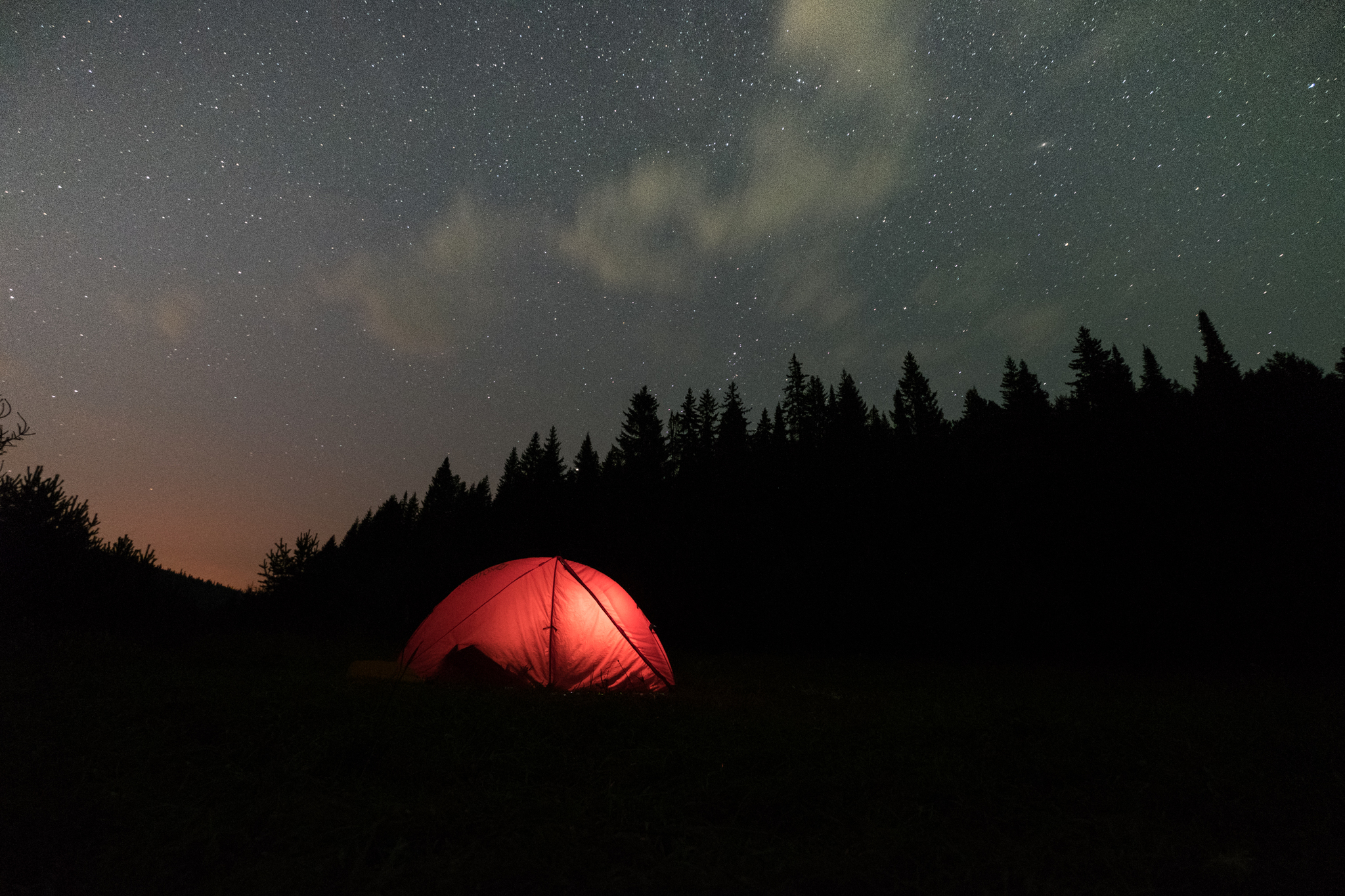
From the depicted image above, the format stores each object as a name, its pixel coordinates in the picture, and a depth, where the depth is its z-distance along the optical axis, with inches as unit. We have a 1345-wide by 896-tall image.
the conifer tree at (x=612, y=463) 1782.7
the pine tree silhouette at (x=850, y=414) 1433.7
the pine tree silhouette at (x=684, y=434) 1718.8
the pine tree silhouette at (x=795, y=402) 1765.5
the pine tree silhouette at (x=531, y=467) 1967.3
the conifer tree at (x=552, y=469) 1913.1
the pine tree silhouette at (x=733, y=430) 1588.3
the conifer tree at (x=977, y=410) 1668.8
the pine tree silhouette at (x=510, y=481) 2116.1
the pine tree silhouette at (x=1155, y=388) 1080.8
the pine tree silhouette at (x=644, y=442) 1688.0
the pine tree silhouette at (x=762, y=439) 1582.2
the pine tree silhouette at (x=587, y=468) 1883.0
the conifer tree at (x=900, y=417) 1600.6
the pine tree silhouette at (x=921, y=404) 1557.6
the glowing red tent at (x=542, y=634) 316.2
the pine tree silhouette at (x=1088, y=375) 1235.9
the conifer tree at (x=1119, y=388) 1104.8
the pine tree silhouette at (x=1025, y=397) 1300.4
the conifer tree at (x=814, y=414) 1627.7
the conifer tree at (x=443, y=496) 2628.0
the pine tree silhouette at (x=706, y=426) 1728.6
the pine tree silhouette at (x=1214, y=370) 1230.3
